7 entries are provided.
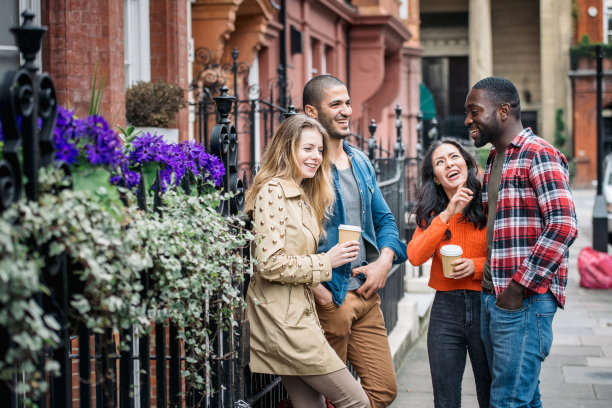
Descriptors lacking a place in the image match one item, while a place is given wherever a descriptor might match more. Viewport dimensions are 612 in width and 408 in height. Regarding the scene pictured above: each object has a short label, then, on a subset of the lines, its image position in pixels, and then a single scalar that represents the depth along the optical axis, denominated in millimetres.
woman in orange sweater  4121
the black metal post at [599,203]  12663
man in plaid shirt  3645
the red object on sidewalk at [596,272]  11883
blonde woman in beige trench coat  3514
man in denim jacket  4094
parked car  16784
